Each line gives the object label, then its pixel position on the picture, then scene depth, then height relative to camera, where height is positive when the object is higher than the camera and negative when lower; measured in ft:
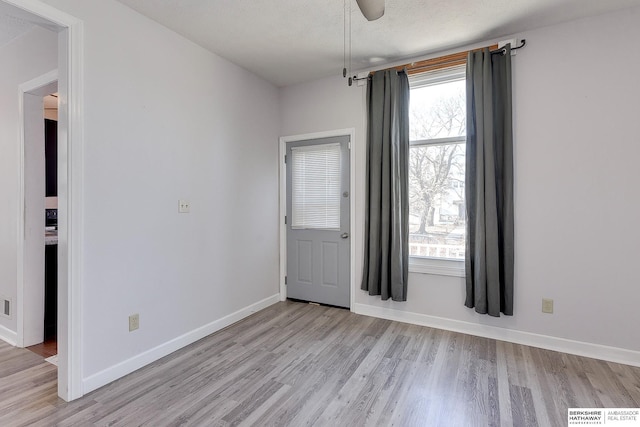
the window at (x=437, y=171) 10.08 +1.41
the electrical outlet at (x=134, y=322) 7.70 -2.72
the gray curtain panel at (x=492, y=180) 8.98 +0.98
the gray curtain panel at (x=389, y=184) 10.48 +1.01
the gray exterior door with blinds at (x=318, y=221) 12.03 -0.30
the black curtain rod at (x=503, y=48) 8.87 +4.79
